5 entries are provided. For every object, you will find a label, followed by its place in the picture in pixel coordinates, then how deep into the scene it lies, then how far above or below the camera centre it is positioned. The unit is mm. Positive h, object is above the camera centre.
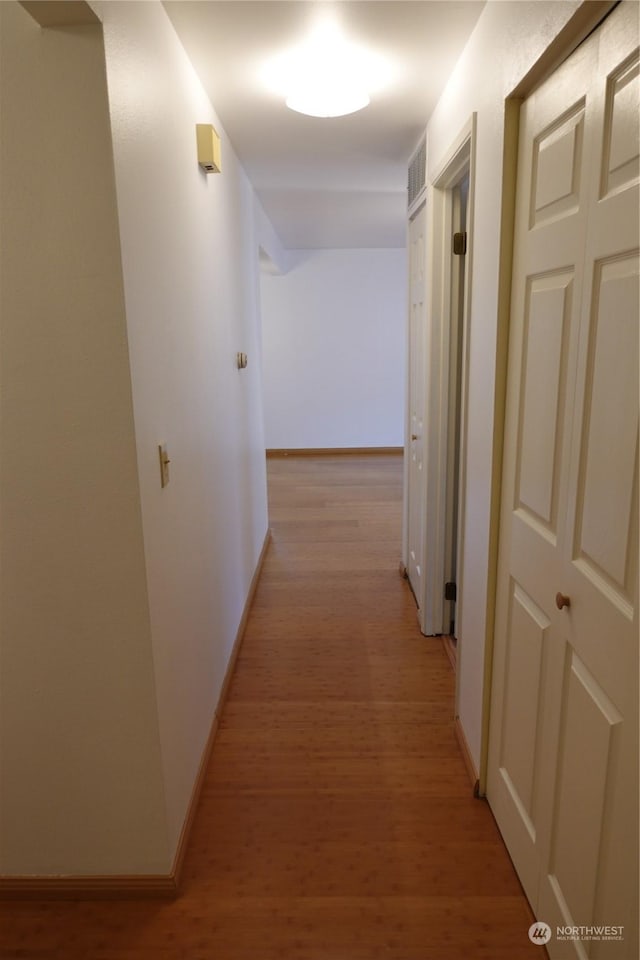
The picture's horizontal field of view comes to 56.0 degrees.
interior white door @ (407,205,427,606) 3068 -200
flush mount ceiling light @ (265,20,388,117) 1980 +980
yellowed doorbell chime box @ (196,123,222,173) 2154 +766
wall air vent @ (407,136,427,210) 2762 +880
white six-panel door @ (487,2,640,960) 1060 -304
